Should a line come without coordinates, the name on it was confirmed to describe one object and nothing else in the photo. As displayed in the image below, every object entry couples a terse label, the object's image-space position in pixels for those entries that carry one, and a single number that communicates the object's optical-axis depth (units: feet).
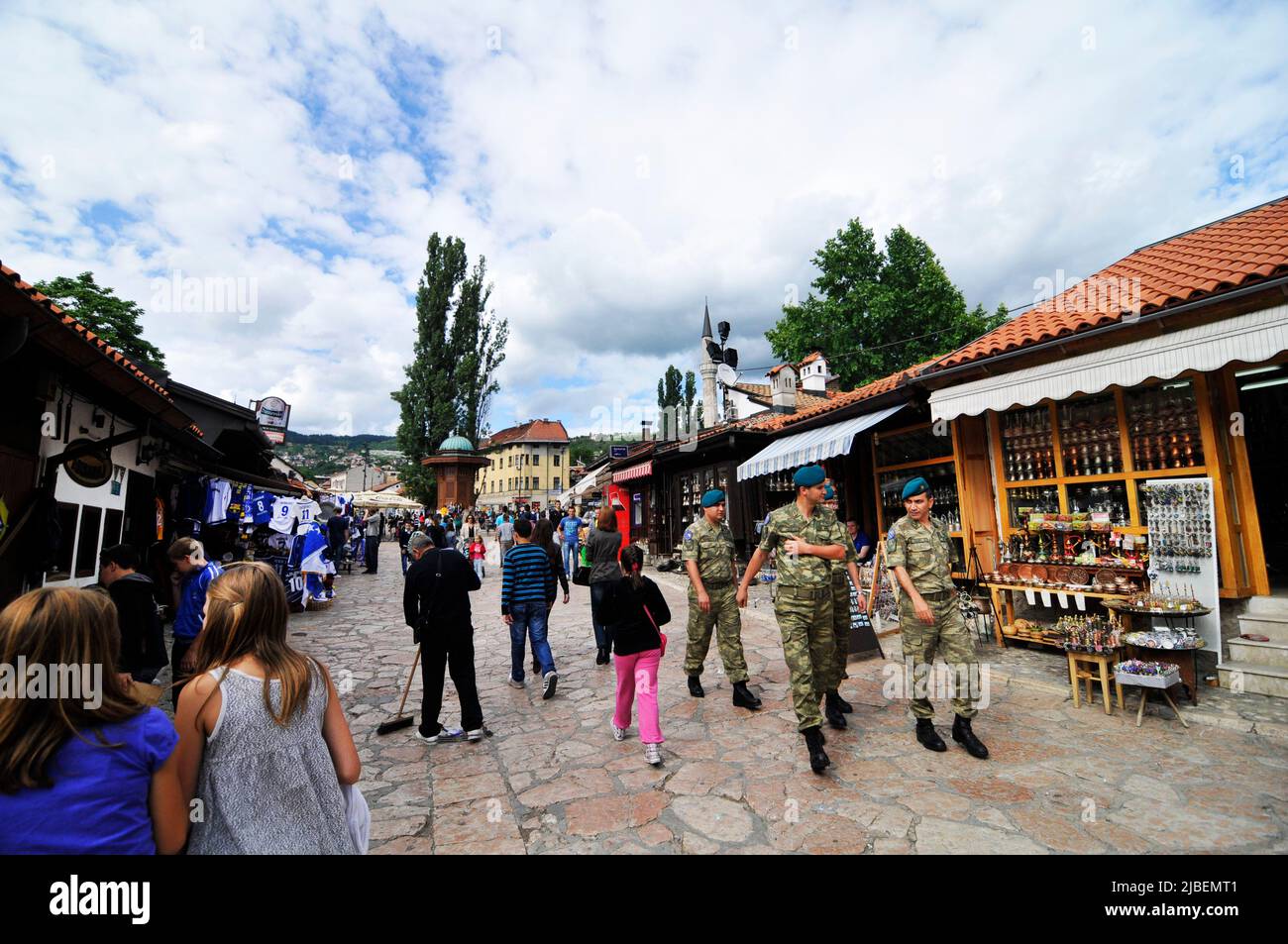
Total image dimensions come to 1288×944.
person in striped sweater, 20.17
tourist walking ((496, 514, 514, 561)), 49.86
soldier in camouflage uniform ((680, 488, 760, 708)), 17.67
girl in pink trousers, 13.92
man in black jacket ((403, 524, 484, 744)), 15.83
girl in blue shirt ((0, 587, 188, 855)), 4.73
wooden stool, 15.79
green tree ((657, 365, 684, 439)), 154.10
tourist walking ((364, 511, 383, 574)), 60.70
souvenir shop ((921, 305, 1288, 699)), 16.34
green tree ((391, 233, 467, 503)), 97.96
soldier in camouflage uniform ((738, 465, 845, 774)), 13.61
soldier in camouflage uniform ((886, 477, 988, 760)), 13.98
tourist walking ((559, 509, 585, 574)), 43.12
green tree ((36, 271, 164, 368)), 71.92
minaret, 70.54
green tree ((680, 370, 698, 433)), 152.25
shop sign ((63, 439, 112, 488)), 20.27
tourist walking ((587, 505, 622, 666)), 21.90
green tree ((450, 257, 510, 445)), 100.22
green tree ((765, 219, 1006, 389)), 84.58
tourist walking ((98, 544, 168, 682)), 12.92
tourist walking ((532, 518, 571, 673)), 22.72
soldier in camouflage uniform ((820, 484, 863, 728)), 15.08
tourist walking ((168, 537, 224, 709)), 13.92
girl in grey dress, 5.71
